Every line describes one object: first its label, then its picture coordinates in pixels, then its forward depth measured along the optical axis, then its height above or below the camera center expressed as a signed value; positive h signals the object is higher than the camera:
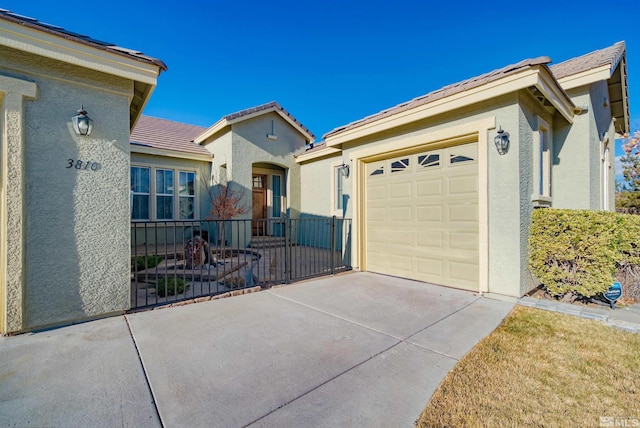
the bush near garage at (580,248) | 4.43 -0.60
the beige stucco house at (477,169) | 4.80 +0.98
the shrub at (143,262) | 6.97 -1.25
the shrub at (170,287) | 5.30 -1.45
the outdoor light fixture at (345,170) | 7.68 +1.25
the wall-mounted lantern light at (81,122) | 3.67 +1.26
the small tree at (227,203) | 9.37 +0.44
